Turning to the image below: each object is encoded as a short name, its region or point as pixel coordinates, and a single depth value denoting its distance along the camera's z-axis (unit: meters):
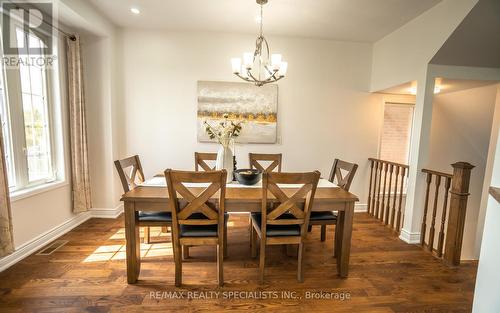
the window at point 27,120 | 2.15
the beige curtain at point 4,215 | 1.85
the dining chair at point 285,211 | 1.70
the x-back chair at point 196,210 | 1.65
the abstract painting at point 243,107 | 3.35
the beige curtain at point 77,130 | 2.77
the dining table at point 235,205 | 1.83
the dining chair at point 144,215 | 2.05
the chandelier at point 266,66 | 2.15
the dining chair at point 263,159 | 2.99
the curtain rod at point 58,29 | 2.16
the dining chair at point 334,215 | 2.19
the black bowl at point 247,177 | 2.25
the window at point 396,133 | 3.72
